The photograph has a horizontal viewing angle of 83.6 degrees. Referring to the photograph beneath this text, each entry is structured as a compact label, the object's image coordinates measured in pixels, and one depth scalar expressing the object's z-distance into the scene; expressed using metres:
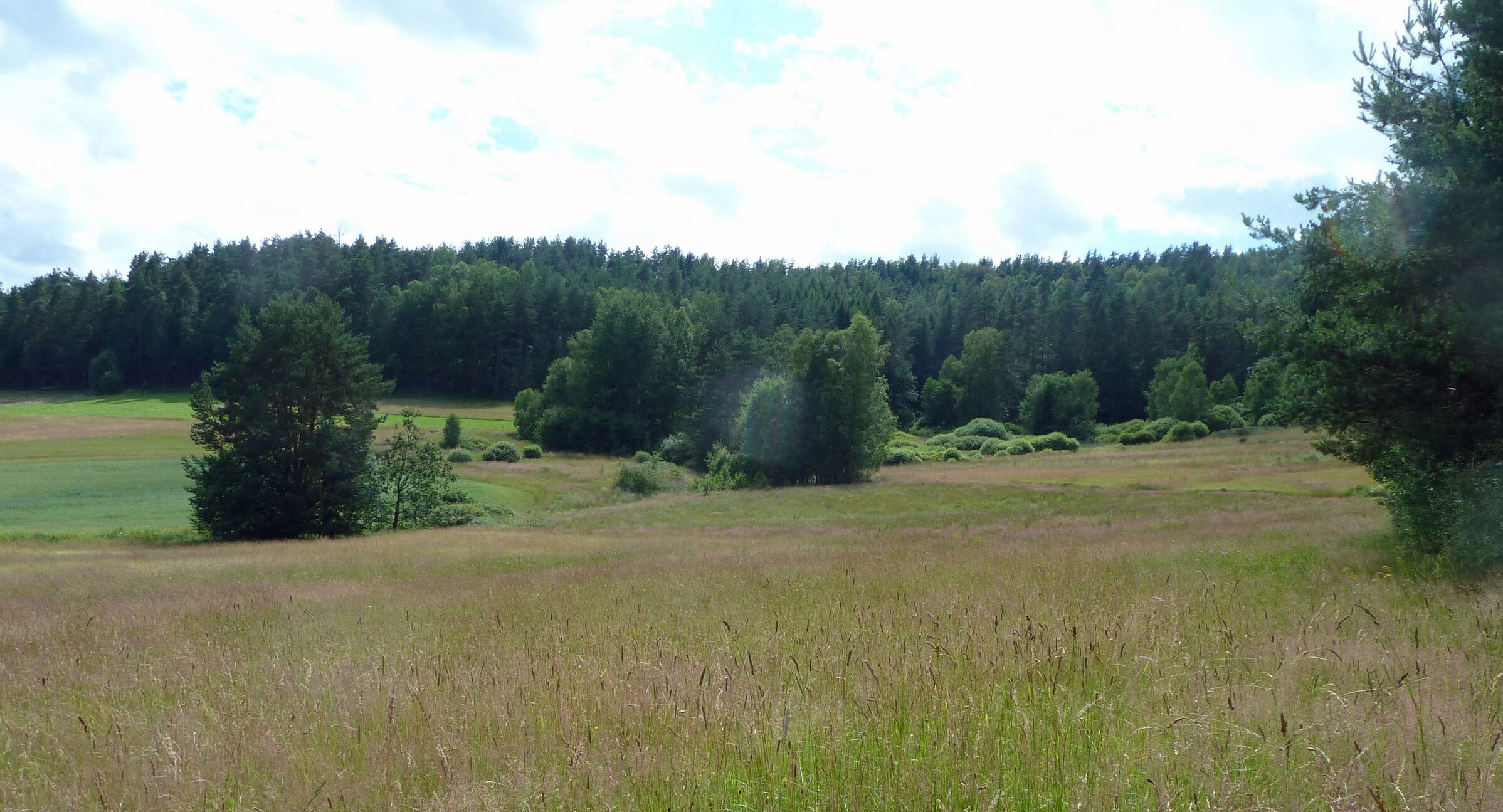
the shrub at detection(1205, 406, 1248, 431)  88.88
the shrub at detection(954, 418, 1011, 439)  96.12
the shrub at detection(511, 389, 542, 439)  91.00
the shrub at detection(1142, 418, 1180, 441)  89.12
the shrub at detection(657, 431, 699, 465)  80.19
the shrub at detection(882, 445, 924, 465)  81.56
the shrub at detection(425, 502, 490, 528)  45.12
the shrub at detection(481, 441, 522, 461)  75.62
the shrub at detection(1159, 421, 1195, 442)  82.69
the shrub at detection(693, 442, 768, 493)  63.47
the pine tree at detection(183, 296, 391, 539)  40.59
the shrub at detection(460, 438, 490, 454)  77.25
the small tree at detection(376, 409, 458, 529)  44.81
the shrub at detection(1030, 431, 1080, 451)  86.81
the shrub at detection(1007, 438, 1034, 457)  84.12
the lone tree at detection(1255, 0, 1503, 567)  10.79
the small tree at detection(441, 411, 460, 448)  76.62
